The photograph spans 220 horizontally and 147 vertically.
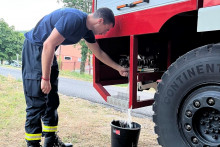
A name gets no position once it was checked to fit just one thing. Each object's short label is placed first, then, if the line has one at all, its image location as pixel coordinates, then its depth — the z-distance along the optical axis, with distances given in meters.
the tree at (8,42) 47.59
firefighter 2.18
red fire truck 1.42
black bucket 2.66
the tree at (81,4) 17.61
